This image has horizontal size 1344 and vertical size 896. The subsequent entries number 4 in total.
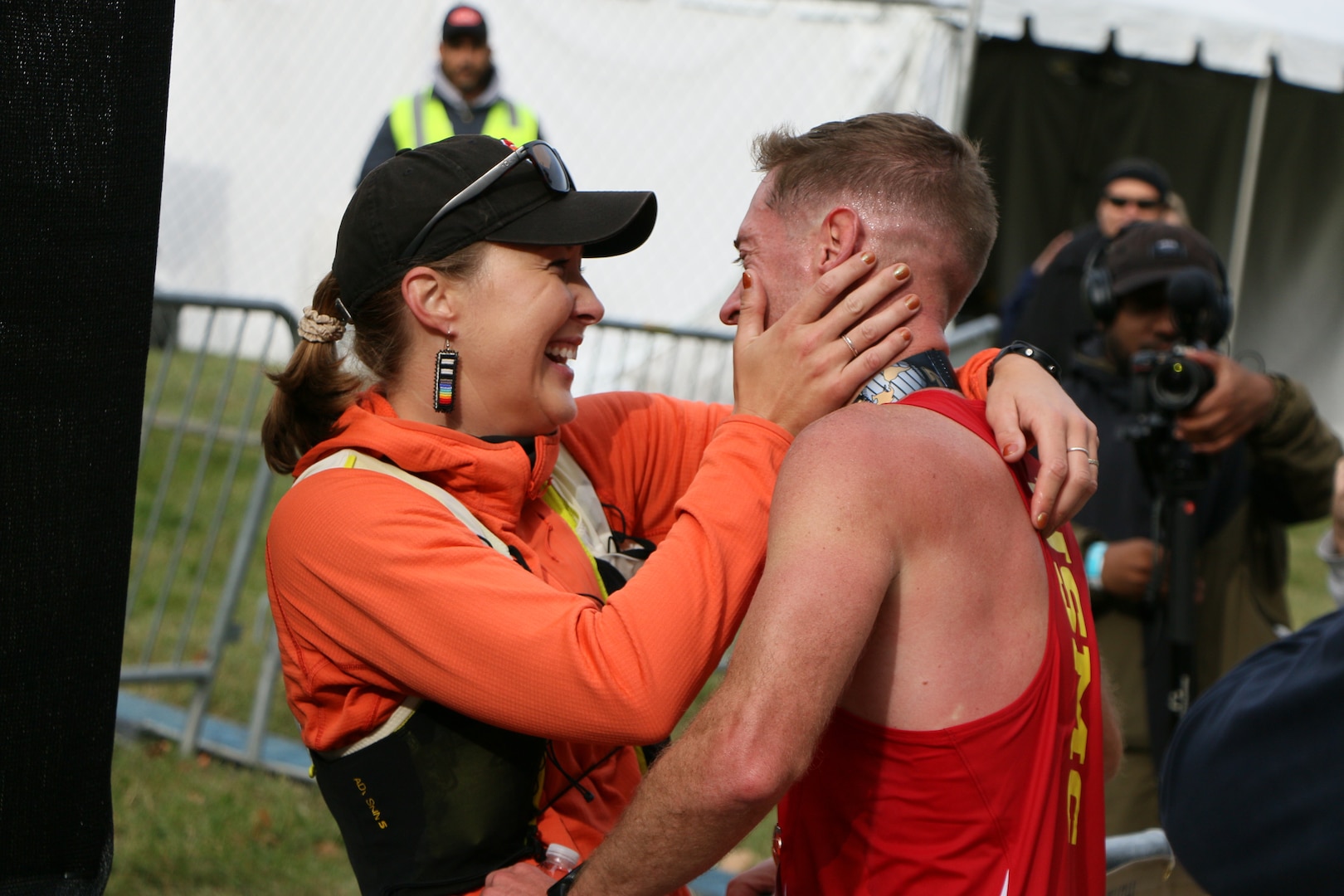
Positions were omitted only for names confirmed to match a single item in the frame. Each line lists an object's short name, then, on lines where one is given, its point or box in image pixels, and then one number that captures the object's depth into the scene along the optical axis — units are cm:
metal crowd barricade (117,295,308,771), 477
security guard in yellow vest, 628
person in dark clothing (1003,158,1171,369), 541
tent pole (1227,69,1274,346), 852
